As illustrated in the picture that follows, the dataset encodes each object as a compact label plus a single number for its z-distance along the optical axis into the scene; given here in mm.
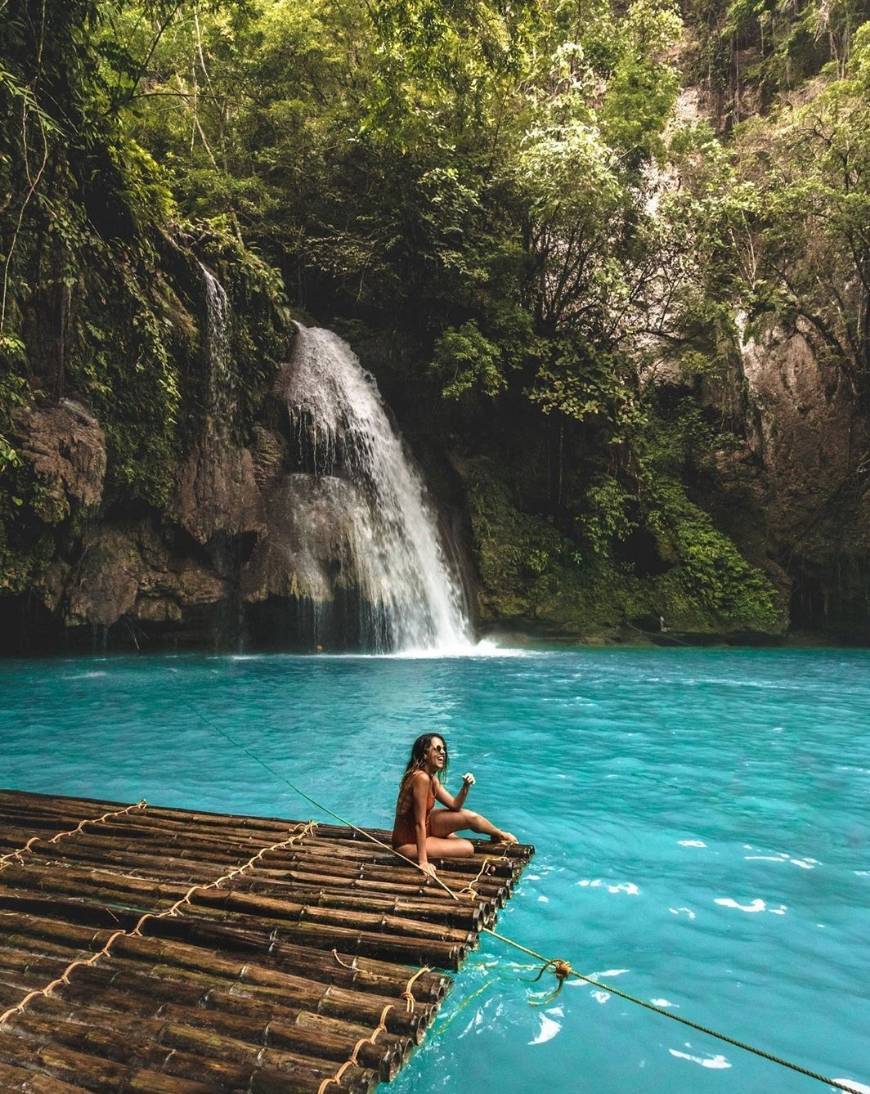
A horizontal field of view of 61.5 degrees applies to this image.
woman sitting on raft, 3459
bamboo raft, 1999
